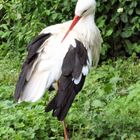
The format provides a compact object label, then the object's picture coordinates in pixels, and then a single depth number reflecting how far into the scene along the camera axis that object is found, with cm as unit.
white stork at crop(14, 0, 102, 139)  966
